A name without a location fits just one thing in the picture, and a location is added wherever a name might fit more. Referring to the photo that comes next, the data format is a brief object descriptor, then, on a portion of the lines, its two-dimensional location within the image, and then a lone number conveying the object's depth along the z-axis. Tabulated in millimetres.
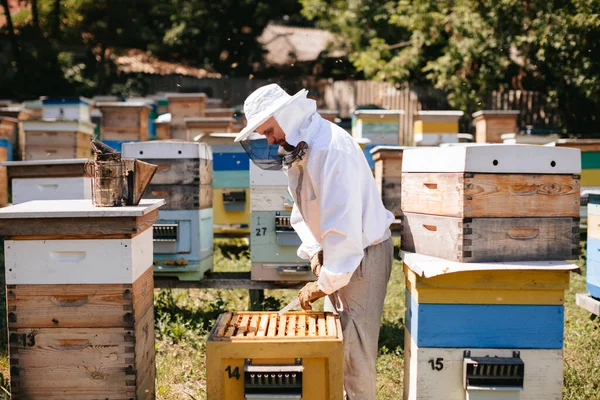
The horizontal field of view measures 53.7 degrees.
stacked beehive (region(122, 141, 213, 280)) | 4336
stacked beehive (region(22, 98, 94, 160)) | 7516
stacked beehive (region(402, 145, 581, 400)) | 2713
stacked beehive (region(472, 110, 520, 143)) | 8930
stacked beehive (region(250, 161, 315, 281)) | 4387
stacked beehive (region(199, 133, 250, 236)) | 6293
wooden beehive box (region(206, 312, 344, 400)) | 2363
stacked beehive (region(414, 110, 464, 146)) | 8984
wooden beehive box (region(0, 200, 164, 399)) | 2637
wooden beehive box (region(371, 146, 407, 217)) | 5895
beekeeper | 2637
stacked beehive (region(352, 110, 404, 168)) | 8336
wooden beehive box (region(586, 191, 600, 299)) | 4199
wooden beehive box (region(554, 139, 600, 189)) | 6590
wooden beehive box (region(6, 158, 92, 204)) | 4848
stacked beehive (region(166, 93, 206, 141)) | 10125
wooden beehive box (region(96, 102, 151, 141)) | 8500
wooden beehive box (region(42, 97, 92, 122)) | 10586
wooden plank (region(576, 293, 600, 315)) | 4112
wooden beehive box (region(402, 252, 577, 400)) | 2711
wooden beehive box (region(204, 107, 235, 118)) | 10484
